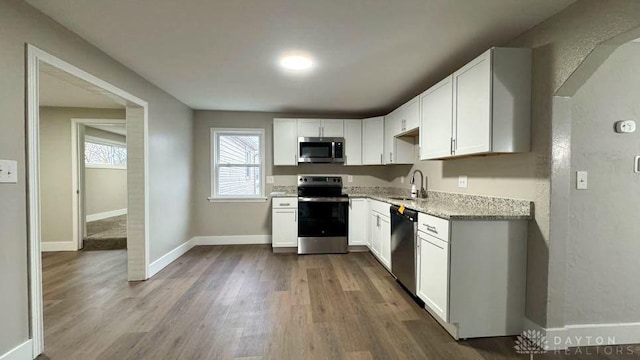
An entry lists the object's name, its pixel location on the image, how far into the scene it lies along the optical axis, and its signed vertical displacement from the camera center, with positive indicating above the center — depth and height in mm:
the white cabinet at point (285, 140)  4195 +567
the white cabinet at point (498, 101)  1858 +547
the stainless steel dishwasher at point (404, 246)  2421 -713
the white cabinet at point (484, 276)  1898 -742
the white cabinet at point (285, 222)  3969 -721
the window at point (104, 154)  5785 +500
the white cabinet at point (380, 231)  3139 -735
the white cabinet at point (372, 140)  4117 +565
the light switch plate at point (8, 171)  1514 +12
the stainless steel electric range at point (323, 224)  3922 -744
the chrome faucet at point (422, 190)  3389 -189
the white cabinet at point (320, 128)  4203 +772
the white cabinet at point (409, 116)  2975 +729
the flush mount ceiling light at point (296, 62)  2363 +1074
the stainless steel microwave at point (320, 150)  4184 +408
